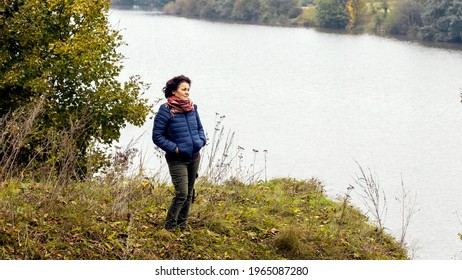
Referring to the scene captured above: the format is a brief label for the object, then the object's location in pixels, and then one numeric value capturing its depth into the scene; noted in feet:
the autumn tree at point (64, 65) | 52.24
